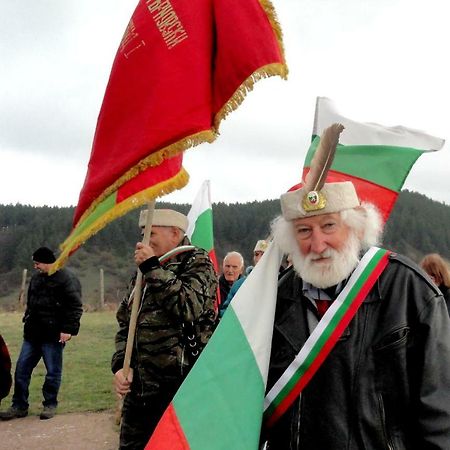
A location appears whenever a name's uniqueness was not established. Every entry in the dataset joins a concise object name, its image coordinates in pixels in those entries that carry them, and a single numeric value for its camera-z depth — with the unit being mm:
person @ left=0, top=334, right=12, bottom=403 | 4320
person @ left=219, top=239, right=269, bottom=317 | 6302
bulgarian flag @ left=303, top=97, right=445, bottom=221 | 2713
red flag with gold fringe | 2961
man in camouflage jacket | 3336
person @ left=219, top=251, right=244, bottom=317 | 7355
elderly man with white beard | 1891
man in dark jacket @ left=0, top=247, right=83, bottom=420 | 6855
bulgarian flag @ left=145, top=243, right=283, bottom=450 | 2043
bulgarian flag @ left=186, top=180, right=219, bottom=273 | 6945
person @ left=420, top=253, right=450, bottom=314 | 5117
